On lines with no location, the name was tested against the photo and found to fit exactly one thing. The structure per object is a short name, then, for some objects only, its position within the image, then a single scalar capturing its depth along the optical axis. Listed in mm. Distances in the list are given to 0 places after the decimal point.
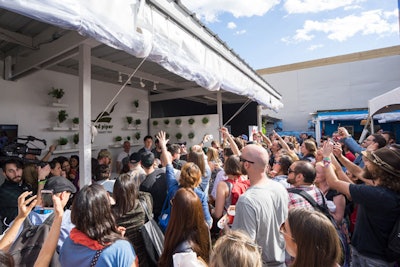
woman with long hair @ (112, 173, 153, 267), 1853
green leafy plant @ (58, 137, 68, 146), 4707
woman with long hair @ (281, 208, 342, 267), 1034
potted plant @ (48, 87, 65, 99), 4582
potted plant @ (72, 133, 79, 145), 5000
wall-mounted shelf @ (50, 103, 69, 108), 4637
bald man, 1523
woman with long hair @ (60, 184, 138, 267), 1246
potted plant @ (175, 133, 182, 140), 6883
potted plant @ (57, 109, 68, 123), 4672
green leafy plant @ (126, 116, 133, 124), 6394
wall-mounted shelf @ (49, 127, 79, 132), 4640
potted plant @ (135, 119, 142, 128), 6735
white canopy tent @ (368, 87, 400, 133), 4531
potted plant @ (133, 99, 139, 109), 6664
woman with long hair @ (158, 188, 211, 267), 1569
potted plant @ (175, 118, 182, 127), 6938
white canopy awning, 1449
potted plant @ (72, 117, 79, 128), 4977
